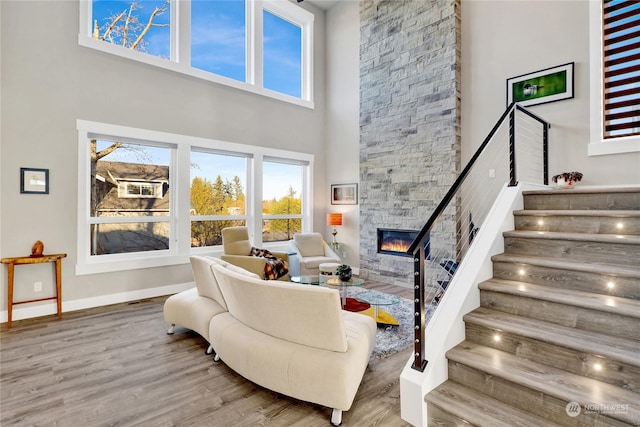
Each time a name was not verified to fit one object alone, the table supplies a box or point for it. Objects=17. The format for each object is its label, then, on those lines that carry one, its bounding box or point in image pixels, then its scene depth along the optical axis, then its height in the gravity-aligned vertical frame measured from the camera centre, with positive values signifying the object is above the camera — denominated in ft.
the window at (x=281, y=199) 21.07 +0.75
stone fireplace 16.53 +5.21
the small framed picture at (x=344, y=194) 21.61 +1.14
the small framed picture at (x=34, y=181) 12.84 +1.22
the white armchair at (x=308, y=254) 17.88 -2.62
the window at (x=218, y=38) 15.46 +9.65
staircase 5.43 -2.44
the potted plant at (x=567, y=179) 11.43 +1.12
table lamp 21.56 -0.59
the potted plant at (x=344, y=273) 12.48 -2.47
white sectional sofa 6.45 -2.96
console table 12.00 -2.28
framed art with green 13.15 +5.39
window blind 11.77 +5.39
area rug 9.79 -4.25
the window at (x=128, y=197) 15.02 +0.65
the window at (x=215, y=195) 17.92 +0.92
